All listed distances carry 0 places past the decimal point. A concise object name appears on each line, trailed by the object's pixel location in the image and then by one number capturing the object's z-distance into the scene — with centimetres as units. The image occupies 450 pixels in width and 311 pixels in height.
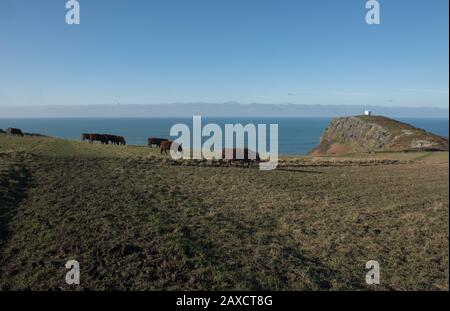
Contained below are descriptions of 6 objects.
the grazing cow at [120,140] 5141
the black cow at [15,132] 5494
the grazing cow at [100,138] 5084
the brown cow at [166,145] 4081
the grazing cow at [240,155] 3453
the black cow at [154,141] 5031
